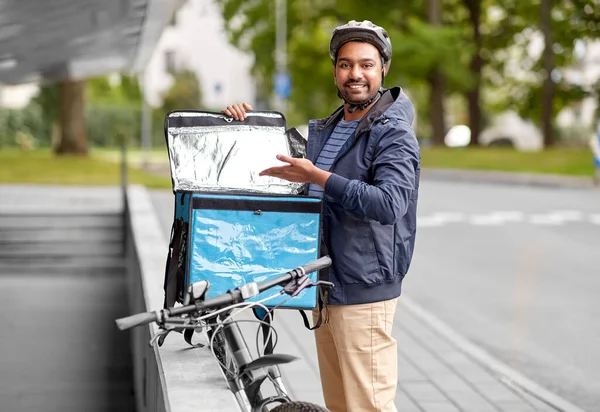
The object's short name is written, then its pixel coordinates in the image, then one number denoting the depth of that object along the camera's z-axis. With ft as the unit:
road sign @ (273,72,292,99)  132.57
